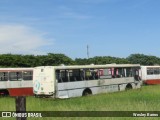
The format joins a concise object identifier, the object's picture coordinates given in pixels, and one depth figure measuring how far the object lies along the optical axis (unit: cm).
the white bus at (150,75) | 3109
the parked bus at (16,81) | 1964
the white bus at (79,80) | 1768
